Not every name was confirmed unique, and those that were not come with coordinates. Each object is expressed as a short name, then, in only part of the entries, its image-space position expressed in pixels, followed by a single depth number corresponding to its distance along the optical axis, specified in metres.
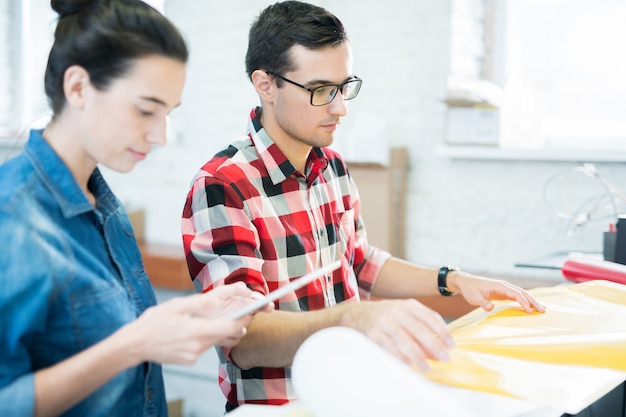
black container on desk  1.88
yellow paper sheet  1.00
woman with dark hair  0.92
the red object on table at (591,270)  1.68
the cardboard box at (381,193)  2.95
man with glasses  1.38
